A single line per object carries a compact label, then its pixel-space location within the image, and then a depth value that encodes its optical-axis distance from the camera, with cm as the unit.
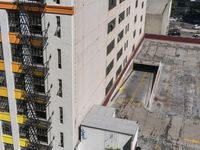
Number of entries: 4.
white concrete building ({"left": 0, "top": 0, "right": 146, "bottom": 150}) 2841
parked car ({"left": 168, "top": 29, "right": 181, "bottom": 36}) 11897
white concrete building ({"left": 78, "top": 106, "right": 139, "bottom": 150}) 3300
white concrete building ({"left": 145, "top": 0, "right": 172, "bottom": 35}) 8394
